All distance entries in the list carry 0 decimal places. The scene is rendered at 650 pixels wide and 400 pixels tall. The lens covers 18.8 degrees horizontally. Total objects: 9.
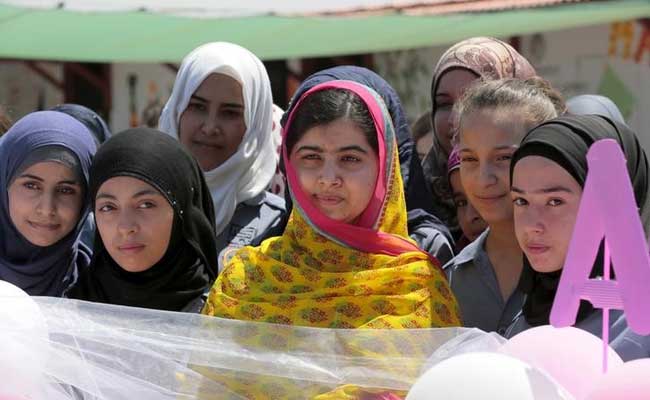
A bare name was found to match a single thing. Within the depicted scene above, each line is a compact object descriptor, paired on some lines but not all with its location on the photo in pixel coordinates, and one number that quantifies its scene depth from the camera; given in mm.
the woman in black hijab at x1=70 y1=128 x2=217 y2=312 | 4840
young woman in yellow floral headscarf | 4357
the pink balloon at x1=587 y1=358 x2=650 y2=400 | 3122
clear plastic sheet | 3797
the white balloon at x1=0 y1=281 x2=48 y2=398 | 3768
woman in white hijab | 5937
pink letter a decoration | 3135
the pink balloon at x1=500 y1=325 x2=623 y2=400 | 3336
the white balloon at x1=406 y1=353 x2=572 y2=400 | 3156
